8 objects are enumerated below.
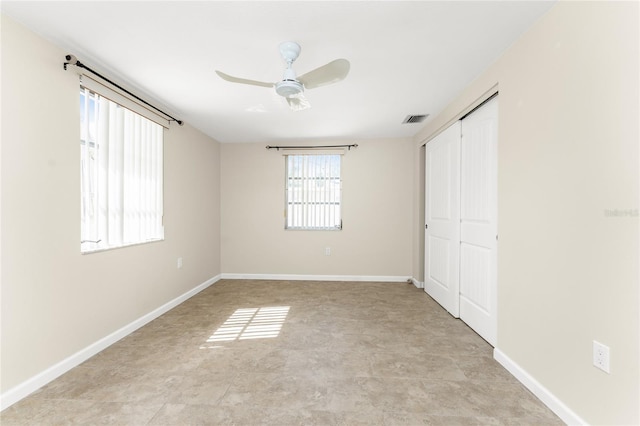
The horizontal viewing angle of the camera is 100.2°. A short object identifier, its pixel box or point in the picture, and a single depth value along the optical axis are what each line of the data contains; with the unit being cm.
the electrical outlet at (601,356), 126
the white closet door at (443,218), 299
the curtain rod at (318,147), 441
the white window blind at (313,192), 453
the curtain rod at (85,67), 191
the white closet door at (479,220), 231
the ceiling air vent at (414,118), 335
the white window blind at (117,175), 215
